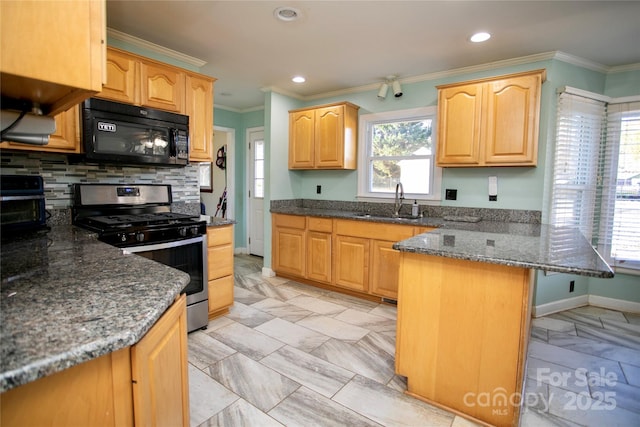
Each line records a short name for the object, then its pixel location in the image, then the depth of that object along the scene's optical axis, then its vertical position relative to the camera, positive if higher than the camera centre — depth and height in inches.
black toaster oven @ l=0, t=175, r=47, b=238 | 68.1 -3.9
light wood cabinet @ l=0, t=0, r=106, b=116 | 27.3 +12.5
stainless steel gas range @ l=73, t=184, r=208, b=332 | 85.7 -10.6
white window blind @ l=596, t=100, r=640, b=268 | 123.8 +4.1
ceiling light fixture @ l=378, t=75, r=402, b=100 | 140.6 +46.9
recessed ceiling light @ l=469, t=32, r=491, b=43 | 99.5 +49.3
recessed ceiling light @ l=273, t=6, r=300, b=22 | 87.0 +48.6
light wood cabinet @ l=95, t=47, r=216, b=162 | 94.0 +31.2
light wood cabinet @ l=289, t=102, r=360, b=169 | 148.7 +26.5
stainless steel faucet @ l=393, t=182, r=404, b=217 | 140.4 -2.5
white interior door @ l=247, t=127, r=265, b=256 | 202.8 +0.6
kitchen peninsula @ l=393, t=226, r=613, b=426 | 61.6 -24.4
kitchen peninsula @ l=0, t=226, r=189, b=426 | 25.4 -12.8
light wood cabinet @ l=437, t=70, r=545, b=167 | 107.8 +26.1
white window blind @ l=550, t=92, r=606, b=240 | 119.0 +14.4
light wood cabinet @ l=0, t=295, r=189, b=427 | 26.0 -18.4
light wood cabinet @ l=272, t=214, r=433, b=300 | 128.3 -25.8
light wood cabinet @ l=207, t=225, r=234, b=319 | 109.7 -26.8
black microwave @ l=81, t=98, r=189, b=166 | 87.2 +15.7
